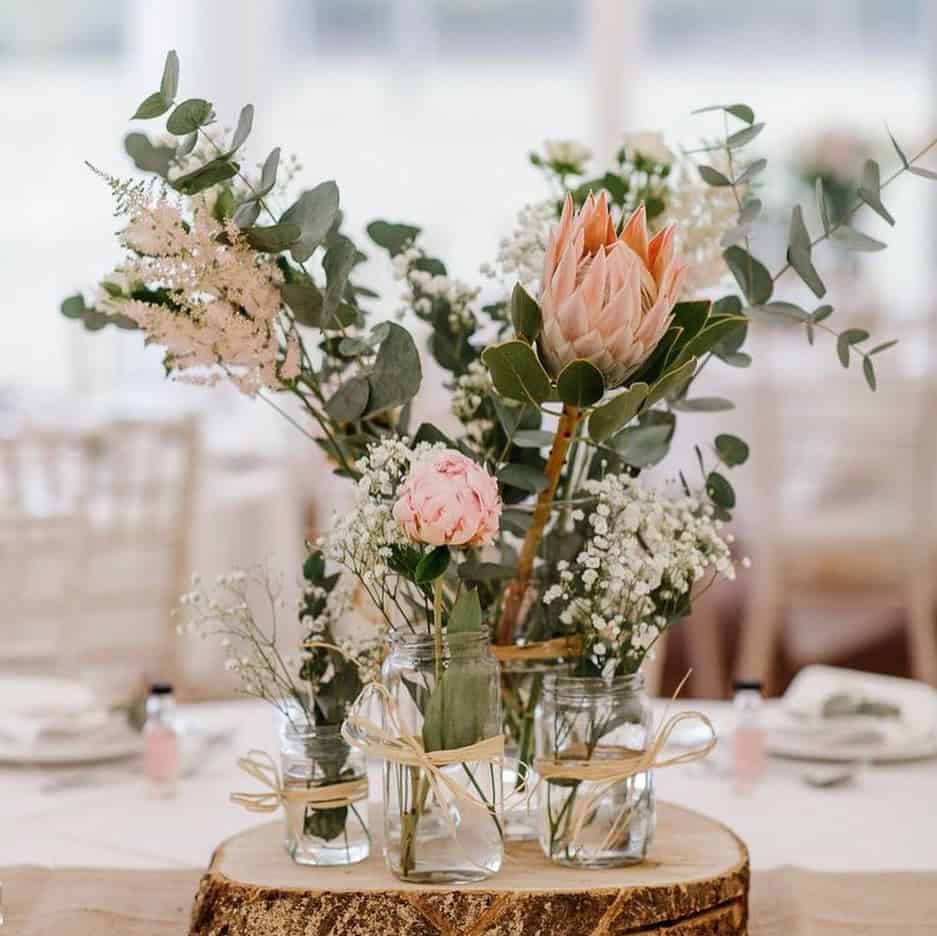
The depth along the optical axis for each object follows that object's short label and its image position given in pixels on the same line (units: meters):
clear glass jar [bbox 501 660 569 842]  1.91
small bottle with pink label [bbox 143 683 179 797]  2.24
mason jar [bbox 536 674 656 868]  1.85
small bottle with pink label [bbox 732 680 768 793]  2.26
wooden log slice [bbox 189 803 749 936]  1.80
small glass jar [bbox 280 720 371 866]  1.87
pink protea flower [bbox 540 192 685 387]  1.72
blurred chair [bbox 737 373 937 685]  4.88
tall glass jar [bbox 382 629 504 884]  1.79
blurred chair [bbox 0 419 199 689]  3.63
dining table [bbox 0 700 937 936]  1.96
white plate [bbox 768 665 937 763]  2.31
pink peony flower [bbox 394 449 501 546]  1.72
